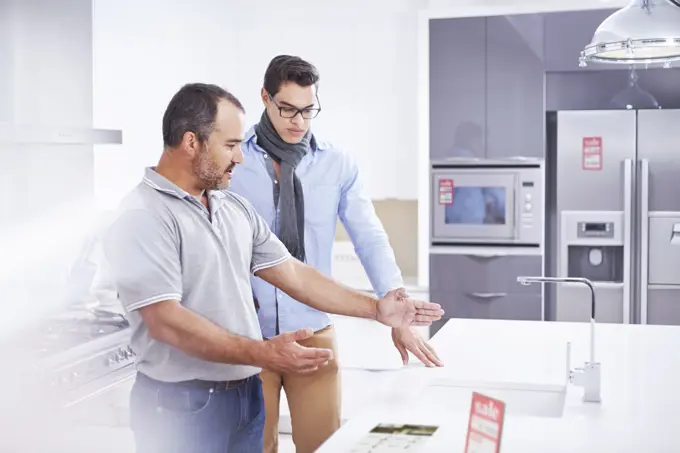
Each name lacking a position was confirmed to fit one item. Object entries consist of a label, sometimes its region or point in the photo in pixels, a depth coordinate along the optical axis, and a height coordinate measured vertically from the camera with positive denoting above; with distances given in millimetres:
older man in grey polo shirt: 1951 -213
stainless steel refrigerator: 4176 -40
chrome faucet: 1946 -399
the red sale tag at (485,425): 1419 -370
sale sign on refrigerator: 4227 +229
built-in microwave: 4371 -6
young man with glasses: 2527 -41
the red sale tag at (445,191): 4461 +50
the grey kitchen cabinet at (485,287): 4387 -435
